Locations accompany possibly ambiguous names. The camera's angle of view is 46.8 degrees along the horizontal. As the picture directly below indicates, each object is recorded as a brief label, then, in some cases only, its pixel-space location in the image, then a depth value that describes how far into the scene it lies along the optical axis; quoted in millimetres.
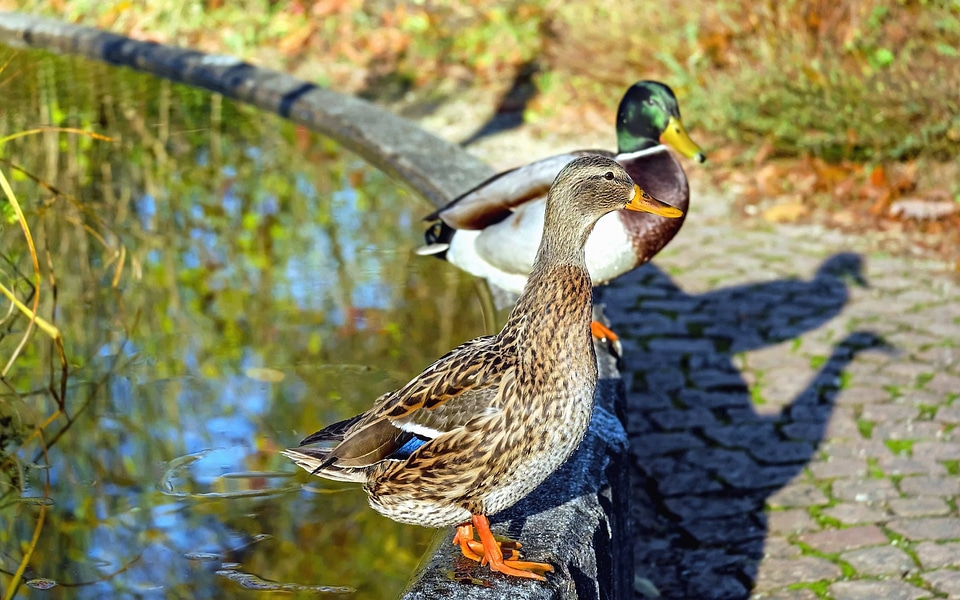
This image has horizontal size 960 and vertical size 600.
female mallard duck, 2379
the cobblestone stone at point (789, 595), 3459
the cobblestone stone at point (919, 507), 3811
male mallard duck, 3920
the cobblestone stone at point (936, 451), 4121
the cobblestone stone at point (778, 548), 3670
